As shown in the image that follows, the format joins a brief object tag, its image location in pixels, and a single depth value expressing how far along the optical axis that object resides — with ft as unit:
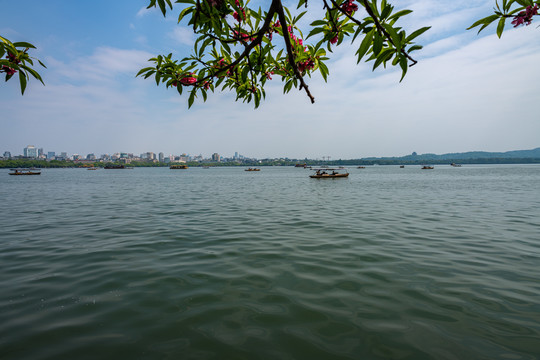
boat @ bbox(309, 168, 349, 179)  191.04
